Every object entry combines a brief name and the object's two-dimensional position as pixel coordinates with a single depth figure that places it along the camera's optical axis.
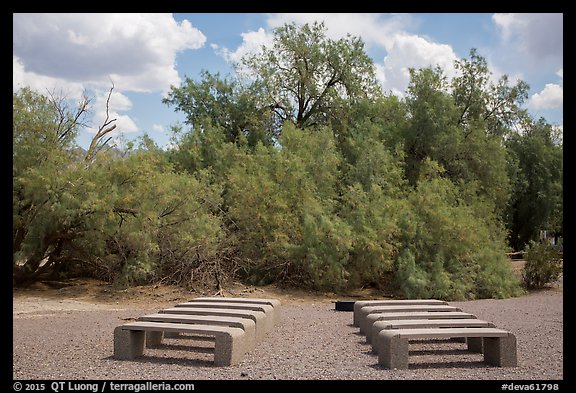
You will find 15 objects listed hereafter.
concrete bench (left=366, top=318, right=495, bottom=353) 5.86
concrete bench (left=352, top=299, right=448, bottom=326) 7.93
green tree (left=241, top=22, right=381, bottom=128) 17.72
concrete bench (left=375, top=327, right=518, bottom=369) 5.25
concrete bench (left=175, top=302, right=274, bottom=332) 7.35
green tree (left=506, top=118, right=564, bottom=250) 22.92
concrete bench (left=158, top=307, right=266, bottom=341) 6.63
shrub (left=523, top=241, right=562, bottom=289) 14.05
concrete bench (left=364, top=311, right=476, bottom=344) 6.55
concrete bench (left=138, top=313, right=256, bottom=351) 6.01
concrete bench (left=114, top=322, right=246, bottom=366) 5.41
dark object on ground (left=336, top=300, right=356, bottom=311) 9.78
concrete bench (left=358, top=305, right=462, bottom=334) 7.27
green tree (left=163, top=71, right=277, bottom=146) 17.22
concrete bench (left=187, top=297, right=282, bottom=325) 7.85
